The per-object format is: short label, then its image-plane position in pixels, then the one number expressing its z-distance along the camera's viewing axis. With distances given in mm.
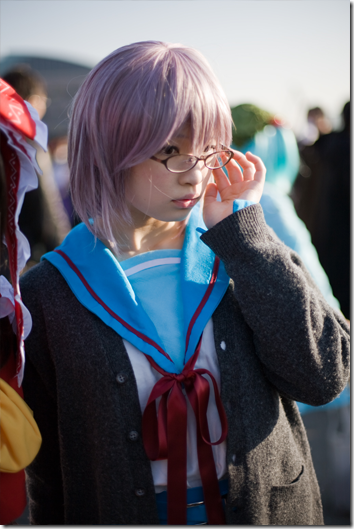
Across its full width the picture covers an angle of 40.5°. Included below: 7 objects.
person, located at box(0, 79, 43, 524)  995
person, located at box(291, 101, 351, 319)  3275
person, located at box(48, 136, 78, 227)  3693
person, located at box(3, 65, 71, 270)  2574
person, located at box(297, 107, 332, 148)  4629
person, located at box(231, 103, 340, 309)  2273
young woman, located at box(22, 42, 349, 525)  1087
